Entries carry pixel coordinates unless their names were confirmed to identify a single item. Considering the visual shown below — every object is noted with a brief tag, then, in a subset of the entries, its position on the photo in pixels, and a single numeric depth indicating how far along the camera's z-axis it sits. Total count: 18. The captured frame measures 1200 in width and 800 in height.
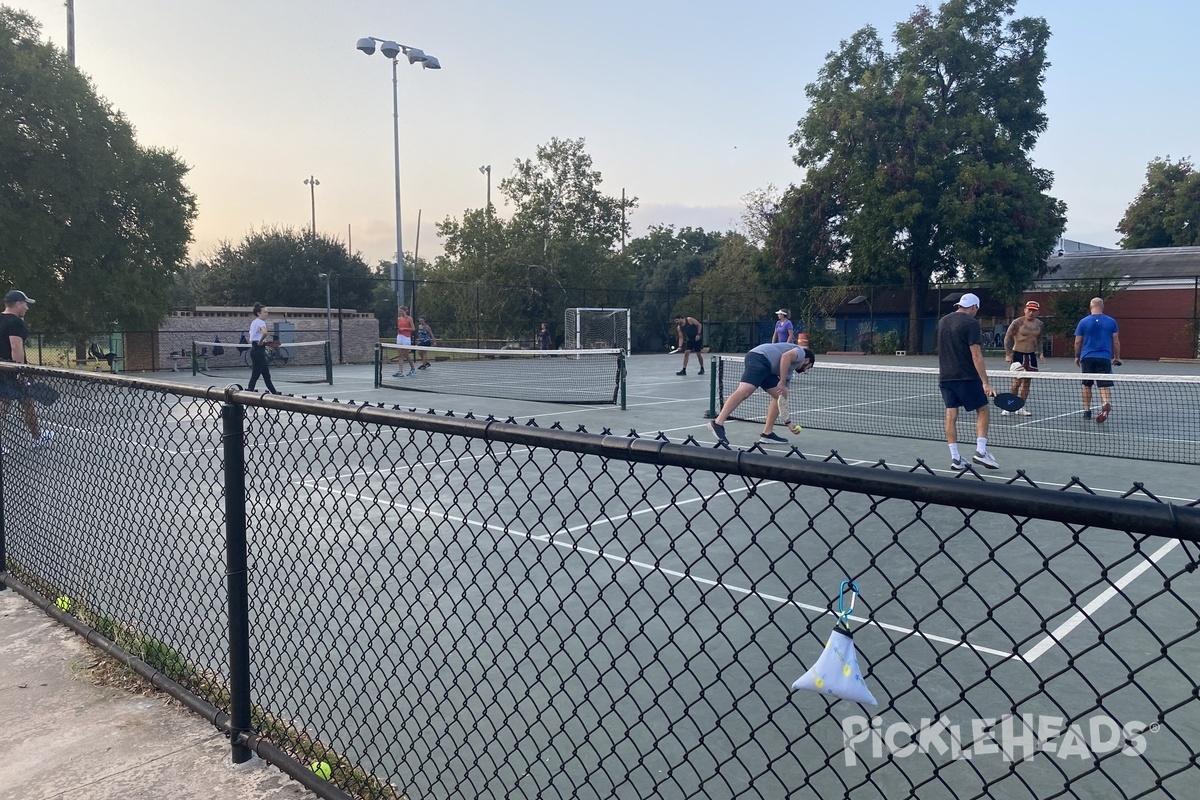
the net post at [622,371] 16.23
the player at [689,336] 25.11
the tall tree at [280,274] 50.12
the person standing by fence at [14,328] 9.80
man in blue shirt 13.59
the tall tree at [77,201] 24.95
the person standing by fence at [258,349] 17.72
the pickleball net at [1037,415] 11.95
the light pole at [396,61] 29.78
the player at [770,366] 10.63
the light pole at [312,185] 75.56
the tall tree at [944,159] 37.22
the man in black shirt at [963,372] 9.61
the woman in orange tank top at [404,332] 24.02
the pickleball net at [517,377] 19.14
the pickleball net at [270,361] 27.61
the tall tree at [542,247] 45.06
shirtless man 14.50
